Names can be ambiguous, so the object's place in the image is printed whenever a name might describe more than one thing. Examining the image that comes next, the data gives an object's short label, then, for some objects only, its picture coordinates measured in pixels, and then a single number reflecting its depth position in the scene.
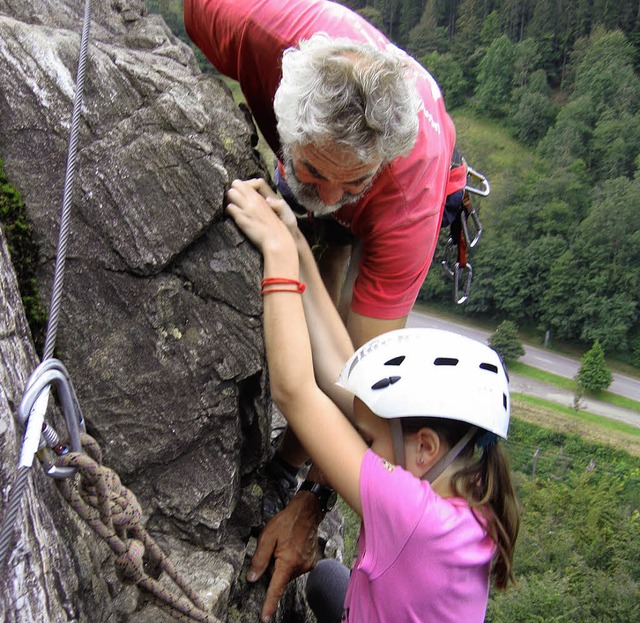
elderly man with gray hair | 2.63
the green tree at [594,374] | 38.72
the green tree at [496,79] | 68.12
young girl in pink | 2.28
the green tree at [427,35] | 73.69
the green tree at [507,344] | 42.19
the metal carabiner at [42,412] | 1.63
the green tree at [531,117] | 64.69
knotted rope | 1.96
